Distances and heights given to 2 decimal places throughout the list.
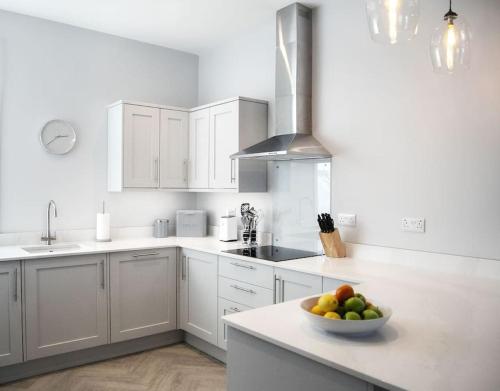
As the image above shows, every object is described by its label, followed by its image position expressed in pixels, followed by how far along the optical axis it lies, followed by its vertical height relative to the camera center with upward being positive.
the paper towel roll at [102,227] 3.80 -0.29
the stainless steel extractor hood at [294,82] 3.27 +0.87
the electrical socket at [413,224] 2.63 -0.18
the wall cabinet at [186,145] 3.67 +0.45
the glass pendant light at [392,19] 1.40 +0.58
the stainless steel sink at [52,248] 3.43 -0.44
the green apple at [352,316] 1.39 -0.39
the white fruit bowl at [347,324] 1.37 -0.42
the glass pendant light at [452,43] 1.66 +0.59
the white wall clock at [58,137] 3.67 +0.50
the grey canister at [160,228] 4.15 -0.32
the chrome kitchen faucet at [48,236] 3.60 -0.35
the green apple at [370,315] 1.40 -0.39
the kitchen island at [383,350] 1.13 -0.47
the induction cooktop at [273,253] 3.05 -0.44
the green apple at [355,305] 1.44 -0.37
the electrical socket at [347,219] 3.04 -0.18
